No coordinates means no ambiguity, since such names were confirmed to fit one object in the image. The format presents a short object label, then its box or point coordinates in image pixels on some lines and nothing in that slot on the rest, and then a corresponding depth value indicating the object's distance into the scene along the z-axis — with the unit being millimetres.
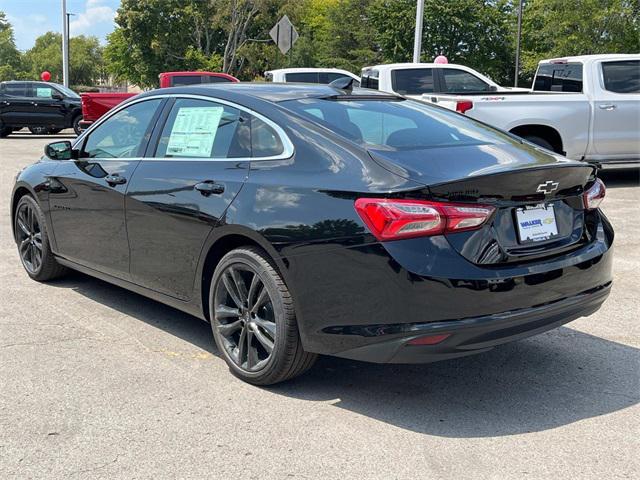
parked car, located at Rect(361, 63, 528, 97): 12969
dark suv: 22500
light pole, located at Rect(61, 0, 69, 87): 36144
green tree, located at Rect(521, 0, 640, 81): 28578
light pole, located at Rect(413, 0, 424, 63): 21266
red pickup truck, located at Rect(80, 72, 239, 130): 16812
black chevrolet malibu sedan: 3229
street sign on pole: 18859
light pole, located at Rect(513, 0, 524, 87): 39131
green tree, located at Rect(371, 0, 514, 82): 53000
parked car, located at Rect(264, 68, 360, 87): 16250
